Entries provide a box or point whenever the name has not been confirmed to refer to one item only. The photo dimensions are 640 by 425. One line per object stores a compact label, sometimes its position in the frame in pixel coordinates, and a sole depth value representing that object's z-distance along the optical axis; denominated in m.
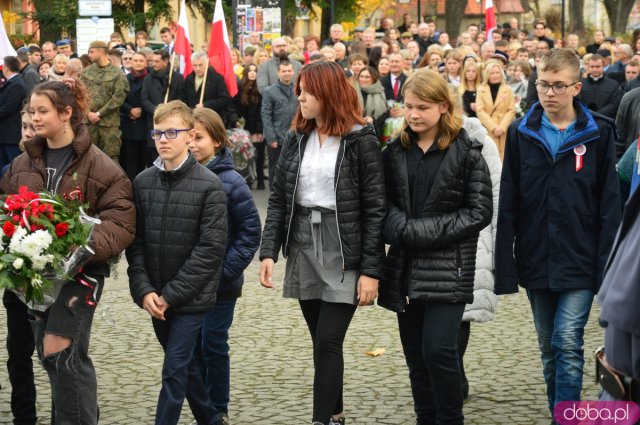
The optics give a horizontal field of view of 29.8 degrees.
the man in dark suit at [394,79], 17.50
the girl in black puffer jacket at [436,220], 5.56
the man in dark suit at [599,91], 16.09
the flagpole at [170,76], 16.68
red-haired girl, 5.64
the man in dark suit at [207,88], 16.94
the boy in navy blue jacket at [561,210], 5.77
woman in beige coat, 15.45
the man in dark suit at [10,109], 14.78
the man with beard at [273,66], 17.42
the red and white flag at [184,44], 16.91
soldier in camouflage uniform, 16.50
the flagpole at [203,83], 16.37
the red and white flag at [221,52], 16.62
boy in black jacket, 5.52
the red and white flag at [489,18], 24.56
